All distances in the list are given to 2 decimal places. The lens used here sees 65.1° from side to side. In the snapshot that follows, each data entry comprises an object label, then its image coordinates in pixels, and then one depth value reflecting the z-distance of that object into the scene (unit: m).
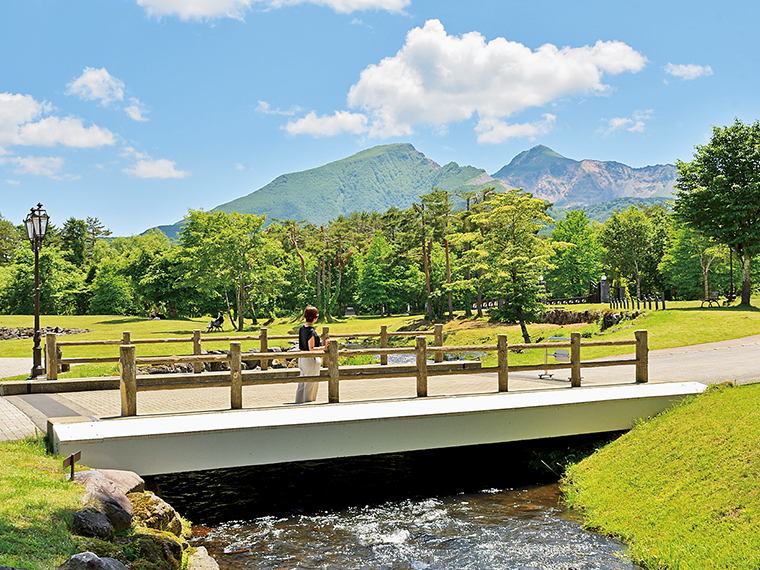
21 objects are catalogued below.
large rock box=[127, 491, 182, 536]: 7.02
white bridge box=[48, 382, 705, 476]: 8.19
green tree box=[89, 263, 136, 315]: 66.19
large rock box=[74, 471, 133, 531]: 6.44
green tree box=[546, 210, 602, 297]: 61.22
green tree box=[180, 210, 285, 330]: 47.69
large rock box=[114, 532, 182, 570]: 6.09
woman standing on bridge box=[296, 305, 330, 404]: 10.15
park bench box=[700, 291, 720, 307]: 52.50
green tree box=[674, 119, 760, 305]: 35.44
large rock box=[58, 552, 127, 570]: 4.63
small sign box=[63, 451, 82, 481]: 6.95
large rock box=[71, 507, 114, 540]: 5.90
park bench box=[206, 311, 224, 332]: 44.38
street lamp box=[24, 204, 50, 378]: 15.02
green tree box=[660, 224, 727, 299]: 52.66
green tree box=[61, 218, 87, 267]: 81.56
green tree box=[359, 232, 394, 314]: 66.19
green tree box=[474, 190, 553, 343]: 29.42
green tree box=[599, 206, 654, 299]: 65.19
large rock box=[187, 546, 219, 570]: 6.83
